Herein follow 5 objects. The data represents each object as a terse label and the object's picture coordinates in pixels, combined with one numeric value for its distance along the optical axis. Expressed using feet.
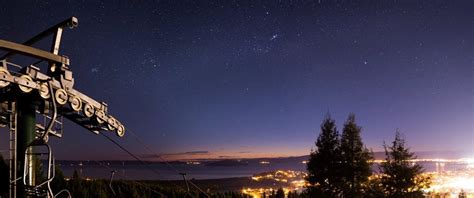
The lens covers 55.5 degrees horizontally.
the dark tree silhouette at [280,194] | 99.33
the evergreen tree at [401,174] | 109.91
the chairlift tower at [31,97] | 30.58
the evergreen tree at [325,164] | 115.34
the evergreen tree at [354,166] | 113.80
